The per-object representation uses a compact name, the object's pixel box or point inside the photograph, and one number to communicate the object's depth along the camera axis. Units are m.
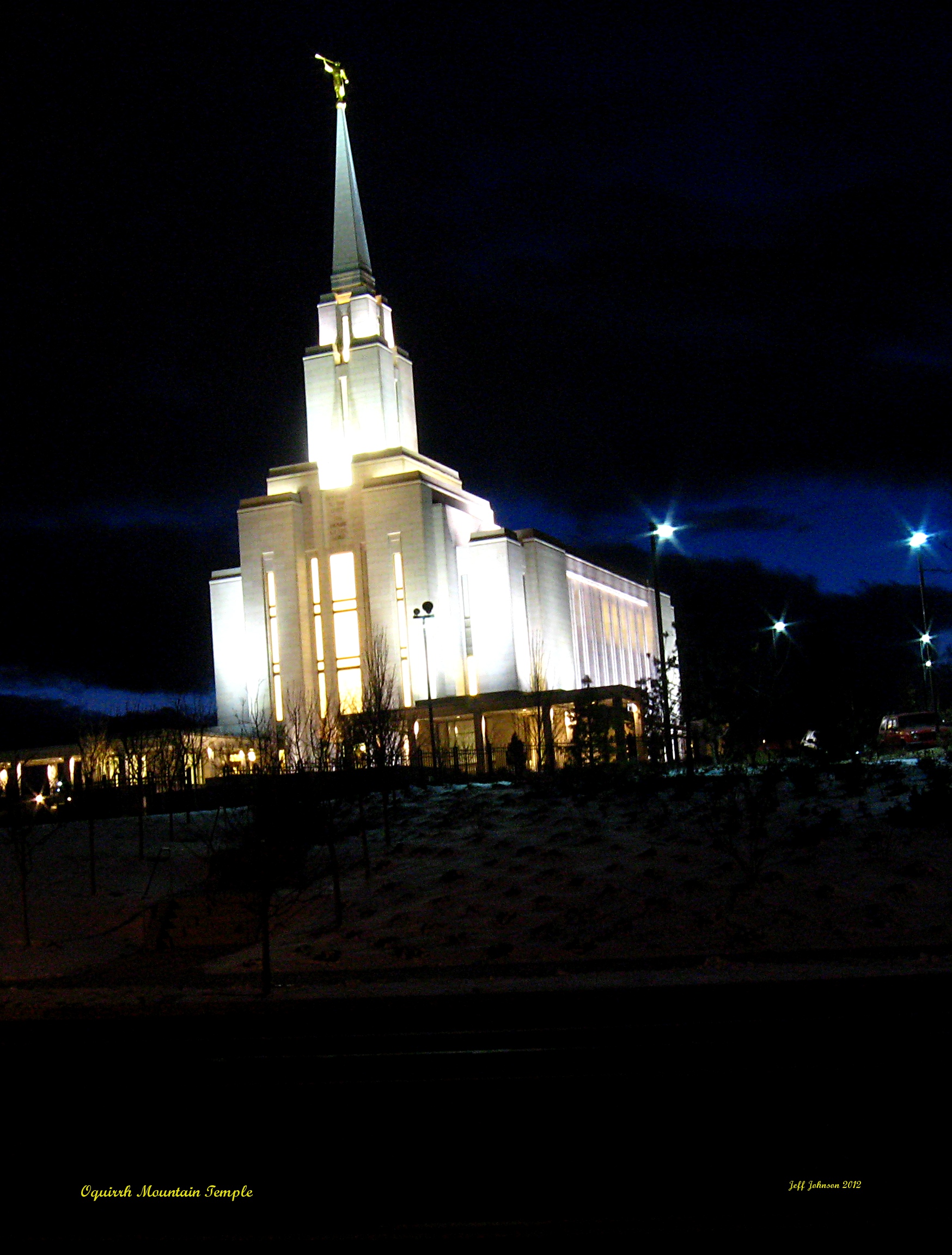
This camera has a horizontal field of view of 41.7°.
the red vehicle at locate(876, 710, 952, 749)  35.88
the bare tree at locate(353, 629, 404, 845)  31.30
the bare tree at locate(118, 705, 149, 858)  31.08
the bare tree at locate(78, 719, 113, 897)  41.28
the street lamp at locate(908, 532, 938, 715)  33.66
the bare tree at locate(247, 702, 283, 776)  28.85
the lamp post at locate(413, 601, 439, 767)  37.84
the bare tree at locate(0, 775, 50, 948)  20.94
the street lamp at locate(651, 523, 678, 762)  28.89
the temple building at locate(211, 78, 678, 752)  57.84
